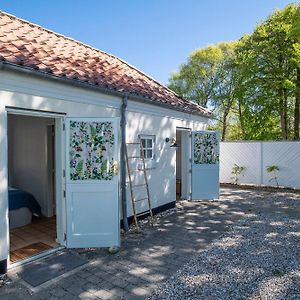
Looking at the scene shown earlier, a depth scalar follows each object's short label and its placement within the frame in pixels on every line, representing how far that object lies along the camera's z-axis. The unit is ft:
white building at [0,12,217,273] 14.85
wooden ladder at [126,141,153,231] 21.34
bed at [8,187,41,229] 21.01
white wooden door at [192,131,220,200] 30.99
